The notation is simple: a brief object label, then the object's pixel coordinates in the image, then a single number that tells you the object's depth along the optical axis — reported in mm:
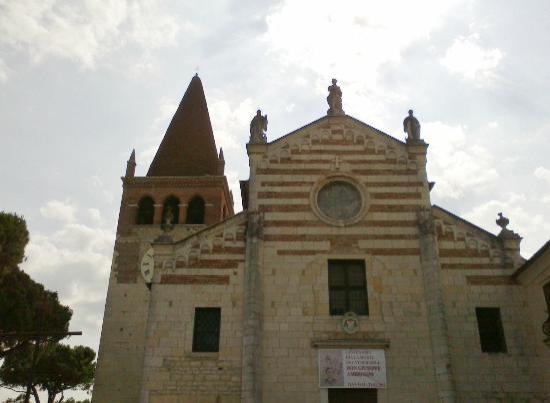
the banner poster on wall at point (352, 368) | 14344
